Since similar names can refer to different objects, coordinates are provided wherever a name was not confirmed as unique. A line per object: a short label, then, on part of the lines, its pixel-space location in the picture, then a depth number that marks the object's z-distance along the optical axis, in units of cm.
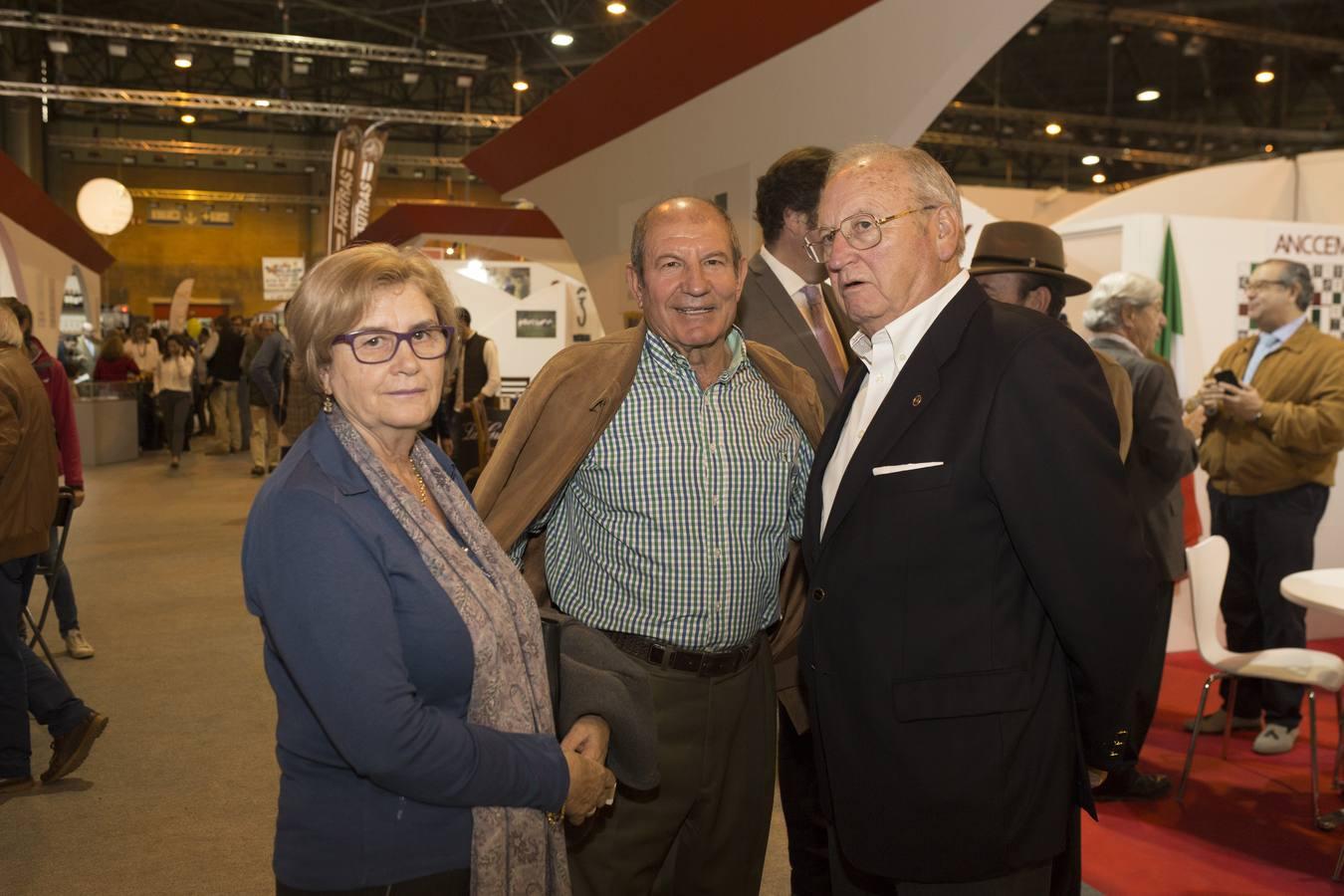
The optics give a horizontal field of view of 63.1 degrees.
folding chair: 446
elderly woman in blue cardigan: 136
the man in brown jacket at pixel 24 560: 371
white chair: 362
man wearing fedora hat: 289
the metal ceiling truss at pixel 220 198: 2628
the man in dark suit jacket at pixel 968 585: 154
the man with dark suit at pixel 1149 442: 370
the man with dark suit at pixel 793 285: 263
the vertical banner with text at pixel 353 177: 1381
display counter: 1354
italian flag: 544
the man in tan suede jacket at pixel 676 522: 206
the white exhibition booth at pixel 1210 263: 551
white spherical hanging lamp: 1543
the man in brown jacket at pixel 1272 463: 423
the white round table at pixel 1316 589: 326
